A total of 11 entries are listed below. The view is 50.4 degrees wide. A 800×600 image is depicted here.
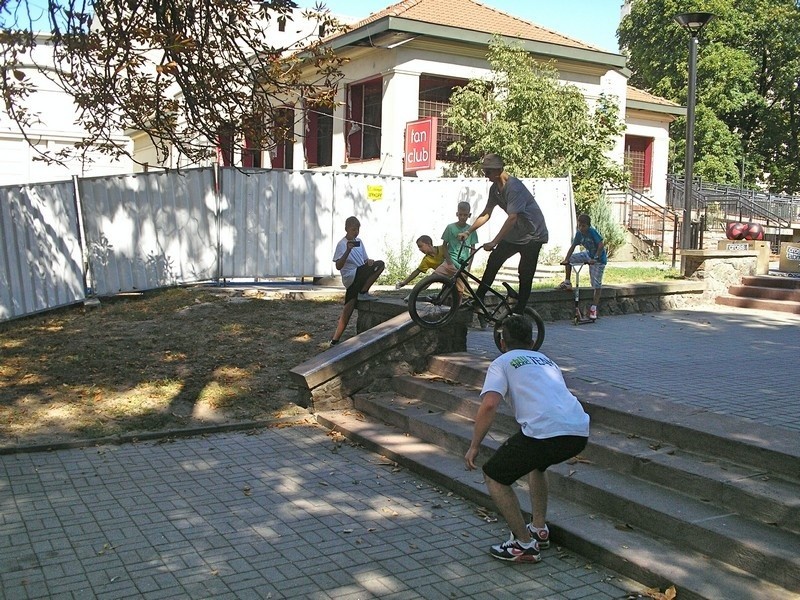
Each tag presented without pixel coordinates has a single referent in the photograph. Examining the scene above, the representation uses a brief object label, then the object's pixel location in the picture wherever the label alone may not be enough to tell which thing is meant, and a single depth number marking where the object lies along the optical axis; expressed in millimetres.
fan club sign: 19656
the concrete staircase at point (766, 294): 12891
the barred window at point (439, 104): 22156
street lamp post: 14969
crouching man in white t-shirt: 4801
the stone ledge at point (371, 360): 8445
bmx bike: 8648
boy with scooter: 11523
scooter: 11523
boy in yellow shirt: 9805
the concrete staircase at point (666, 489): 4539
